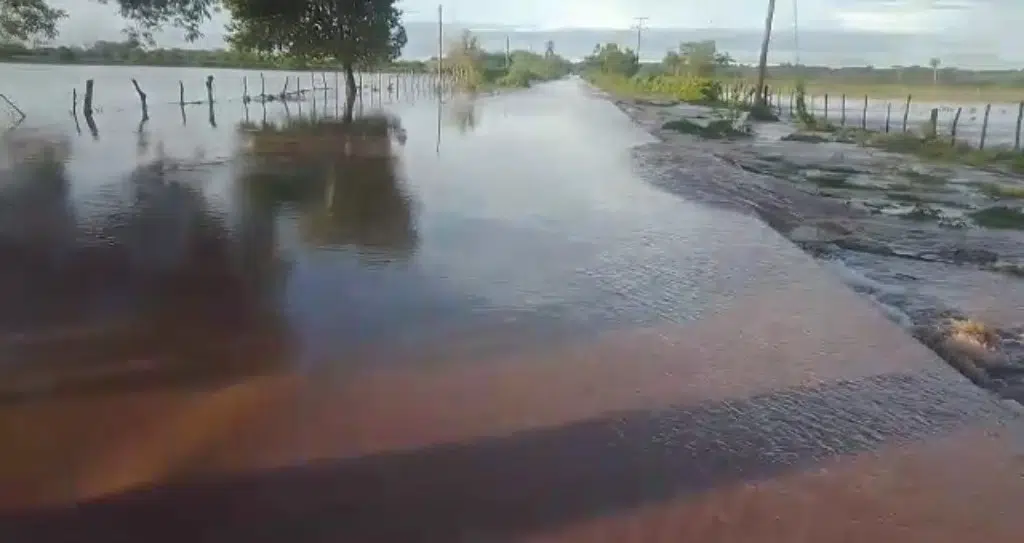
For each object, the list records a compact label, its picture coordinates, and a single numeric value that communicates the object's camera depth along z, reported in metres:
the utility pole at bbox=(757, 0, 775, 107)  34.03
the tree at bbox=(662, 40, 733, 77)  62.75
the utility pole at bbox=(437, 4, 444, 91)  48.48
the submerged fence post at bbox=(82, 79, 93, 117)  24.65
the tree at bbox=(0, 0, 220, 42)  22.66
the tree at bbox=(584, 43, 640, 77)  80.81
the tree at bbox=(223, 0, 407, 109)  31.25
